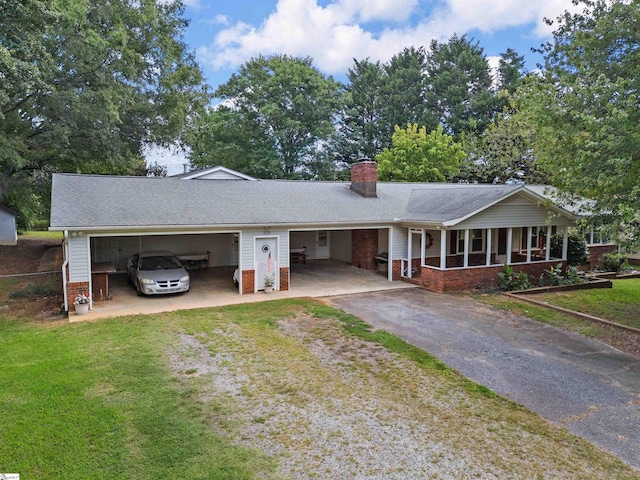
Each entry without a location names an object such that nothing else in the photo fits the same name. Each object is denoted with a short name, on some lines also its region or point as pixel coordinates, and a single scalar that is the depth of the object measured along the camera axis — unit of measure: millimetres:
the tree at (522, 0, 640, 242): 8500
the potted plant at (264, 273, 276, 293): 13430
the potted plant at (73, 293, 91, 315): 10492
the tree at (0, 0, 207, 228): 15526
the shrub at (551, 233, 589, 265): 17422
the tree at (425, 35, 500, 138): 37281
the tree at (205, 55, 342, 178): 32812
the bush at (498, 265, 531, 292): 14219
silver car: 12547
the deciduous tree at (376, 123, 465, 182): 30656
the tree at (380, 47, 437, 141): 39781
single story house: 11812
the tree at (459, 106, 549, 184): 28766
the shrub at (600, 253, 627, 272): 17875
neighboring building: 26922
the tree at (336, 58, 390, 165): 40344
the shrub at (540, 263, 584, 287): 14852
